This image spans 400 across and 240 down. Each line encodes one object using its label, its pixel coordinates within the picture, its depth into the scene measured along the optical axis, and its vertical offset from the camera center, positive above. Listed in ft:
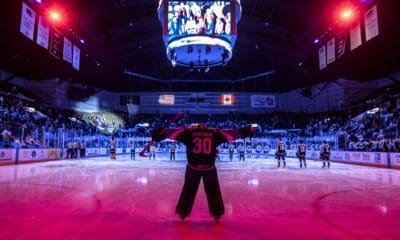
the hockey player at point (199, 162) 16.62 -0.82
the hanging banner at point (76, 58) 80.61 +23.78
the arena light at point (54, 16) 66.23 +28.71
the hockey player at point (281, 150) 59.98 -0.53
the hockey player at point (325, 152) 58.80 -0.89
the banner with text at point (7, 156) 57.19 -1.76
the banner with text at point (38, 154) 63.78 -1.69
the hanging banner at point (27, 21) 56.70 +23.89
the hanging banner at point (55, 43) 68.90 +23.86
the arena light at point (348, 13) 64.85 +28.49
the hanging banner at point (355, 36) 63.41 +23.44
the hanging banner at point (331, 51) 73.62 +23.57
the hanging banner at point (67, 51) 75.61 +24.18
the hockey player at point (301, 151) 60.18 -0.72
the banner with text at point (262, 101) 142.51 +21.54
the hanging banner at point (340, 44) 69.06 +23.69
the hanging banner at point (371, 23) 57.98 +24.03
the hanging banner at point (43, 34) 62.64 +23.81
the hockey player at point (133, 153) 83.59 -1.67
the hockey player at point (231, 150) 84.60 -0.79
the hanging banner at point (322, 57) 78.59 +23.43
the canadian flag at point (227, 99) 121.68 +19.24
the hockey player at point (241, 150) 82.43 -0.88
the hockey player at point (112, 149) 80.16 -0.53
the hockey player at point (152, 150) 87.15 -0.84
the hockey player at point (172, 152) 84.43 -1.35
